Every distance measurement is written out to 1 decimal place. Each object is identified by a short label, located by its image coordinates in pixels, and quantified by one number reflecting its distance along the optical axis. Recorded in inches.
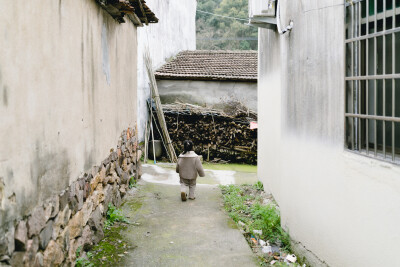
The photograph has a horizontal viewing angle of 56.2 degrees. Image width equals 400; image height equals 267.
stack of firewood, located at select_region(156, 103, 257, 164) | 544.7
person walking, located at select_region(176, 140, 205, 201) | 291.9
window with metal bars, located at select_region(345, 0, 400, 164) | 128.2
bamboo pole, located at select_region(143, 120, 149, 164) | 487.5
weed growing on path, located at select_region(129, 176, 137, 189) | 314.2
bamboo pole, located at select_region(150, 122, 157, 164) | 495.0
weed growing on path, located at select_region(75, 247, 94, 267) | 164.9
